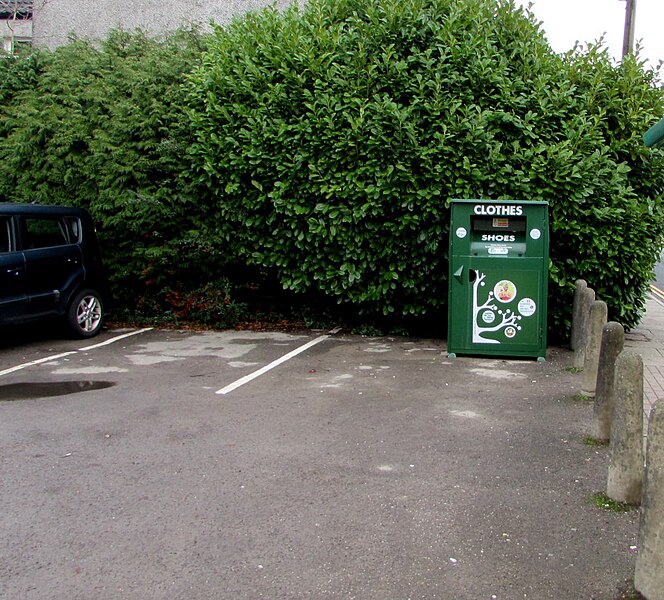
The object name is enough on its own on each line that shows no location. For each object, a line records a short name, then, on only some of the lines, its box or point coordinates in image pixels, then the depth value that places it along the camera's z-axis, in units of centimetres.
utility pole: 1614
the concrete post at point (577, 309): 849
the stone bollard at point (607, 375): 521
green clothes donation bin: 823
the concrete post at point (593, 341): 654
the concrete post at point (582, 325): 767
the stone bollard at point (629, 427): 420
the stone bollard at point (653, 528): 320
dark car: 878
